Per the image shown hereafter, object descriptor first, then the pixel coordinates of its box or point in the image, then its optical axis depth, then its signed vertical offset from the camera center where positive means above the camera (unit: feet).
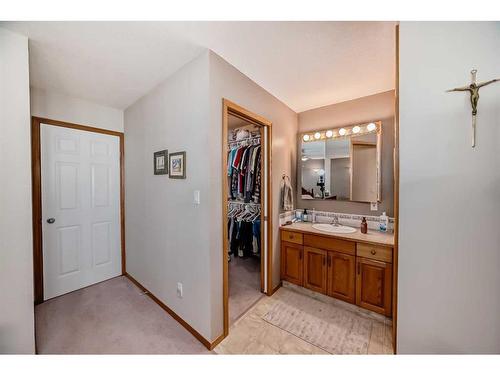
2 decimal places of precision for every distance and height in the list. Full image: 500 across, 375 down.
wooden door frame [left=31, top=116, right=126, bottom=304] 6.37 -0.57
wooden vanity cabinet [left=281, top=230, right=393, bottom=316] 5.63 -2.84
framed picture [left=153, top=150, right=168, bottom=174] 6.02 +0.76
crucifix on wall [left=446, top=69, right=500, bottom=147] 2.93 +1.42
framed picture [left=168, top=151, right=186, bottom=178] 5.35 +0.60
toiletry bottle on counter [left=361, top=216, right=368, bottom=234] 6.56 -1.49
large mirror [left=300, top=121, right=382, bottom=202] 7.21 +0.88
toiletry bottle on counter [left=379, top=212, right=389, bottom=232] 6.70 -1.38
